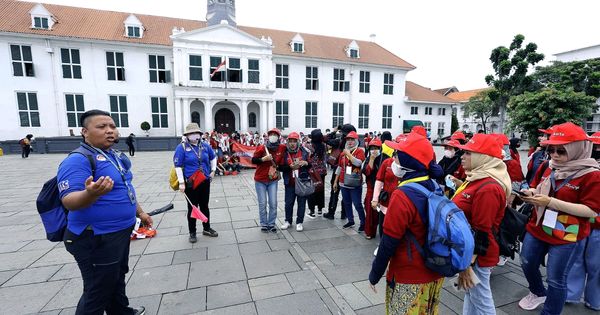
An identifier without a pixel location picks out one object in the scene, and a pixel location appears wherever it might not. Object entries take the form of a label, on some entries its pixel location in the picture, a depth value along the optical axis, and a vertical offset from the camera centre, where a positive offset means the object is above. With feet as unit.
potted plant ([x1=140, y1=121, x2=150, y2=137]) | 73.01 +0.14
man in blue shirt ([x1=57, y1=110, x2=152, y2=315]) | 6.81 -2.31
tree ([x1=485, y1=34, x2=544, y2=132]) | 78.48 +16.63
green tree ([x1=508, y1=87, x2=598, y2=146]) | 55.52 +3.22
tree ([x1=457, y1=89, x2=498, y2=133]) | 113.19 +7.54
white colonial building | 68.33 +14.50
